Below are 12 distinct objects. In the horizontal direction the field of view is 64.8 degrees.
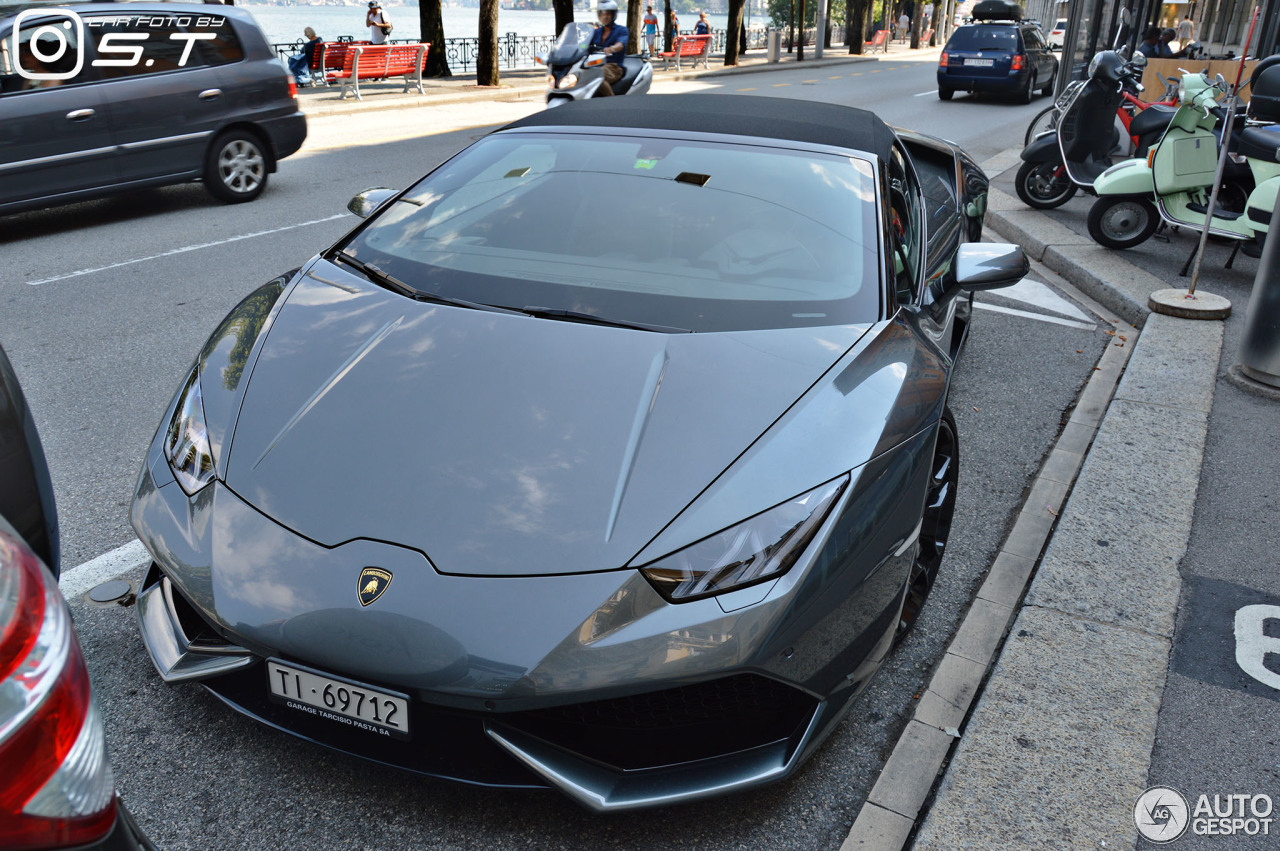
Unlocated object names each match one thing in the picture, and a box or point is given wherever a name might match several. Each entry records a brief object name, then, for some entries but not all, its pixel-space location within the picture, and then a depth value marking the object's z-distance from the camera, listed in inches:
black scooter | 354.6
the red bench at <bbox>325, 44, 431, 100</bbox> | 714.2
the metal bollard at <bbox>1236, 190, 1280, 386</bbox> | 190.7
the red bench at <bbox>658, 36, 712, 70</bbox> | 1234.0
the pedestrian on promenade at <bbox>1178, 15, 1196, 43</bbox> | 563.8
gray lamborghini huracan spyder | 78.4
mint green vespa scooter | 276.4
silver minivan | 296.0
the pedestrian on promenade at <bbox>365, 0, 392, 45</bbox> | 871.7
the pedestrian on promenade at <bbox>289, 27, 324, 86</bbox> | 825.5
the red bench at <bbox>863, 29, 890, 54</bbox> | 2043.1
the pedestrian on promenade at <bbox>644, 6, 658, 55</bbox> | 1480.1
